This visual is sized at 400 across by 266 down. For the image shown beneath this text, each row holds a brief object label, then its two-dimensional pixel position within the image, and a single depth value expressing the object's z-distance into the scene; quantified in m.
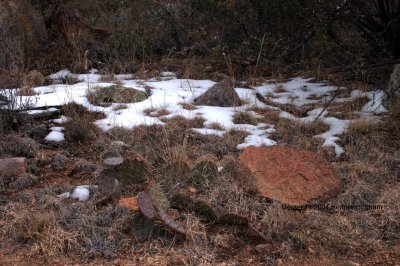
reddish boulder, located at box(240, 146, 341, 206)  4.28
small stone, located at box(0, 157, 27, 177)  4.74
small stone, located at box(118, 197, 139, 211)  4.06
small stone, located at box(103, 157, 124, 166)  4.22
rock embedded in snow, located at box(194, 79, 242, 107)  6.55
